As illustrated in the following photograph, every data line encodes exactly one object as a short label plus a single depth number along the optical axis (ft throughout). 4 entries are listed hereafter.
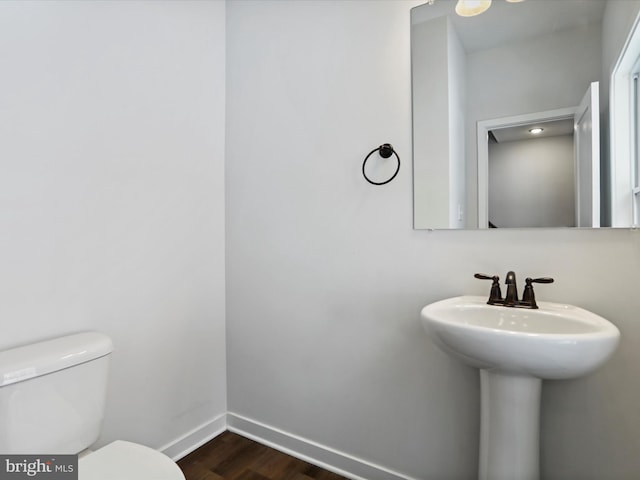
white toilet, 3.46
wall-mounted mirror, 3.85
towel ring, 5.01
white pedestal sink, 3.01
